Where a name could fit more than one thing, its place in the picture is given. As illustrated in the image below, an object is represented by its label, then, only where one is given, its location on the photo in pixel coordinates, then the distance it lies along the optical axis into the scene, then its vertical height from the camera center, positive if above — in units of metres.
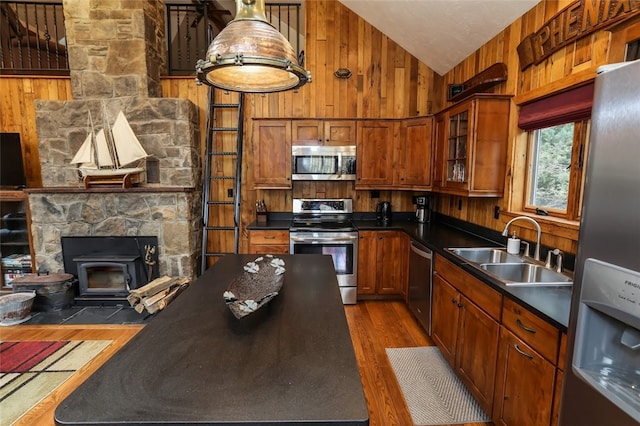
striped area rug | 2.18 -1.52
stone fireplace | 3.58 +0.34
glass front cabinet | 2.64 +0.30
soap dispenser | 2.41 -0.48
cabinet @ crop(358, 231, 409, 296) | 3.71 -0.97
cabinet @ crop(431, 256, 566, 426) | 1.44 -0.93
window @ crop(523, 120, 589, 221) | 2.08 +0.08
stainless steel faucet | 2.17 -0.39
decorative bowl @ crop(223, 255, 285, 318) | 1.35 -0.54
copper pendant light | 1.25 +0.51
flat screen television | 3.73 +0.14
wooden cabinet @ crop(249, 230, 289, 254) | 3.73 -0.73
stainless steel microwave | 3.81 +0.19
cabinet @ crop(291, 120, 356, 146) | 3.81 +0.54
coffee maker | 4.05 -0.36
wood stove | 3.64 -0.98
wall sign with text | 1.68 +0.94
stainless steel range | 3.61 -0.74
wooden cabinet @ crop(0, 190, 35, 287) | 3.79 -0.75
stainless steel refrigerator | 0.89 -0.26
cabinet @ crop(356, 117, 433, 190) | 3.77 +0.28
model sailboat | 3.55 +0.23
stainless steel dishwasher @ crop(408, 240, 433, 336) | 2.86 -0.99
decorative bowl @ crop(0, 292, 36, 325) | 3.17 -1.32
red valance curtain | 1.92 +0.47
